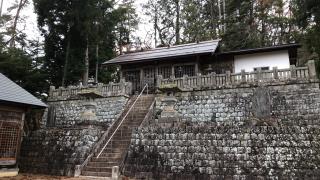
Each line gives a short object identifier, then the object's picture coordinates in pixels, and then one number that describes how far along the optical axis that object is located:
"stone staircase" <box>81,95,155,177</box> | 11.58
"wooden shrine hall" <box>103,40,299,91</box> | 18.03
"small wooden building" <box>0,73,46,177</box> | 12.58
